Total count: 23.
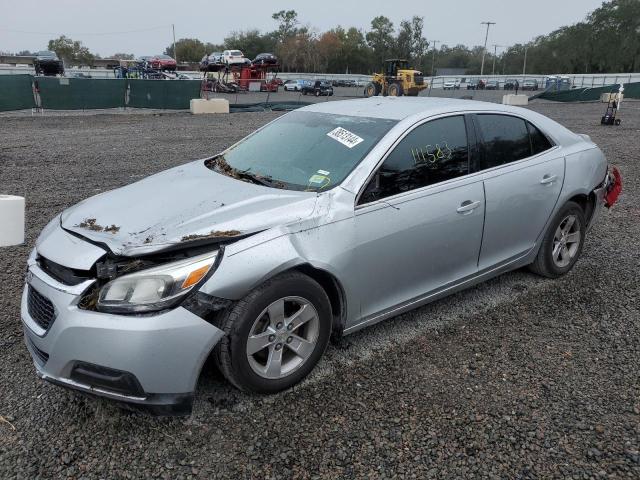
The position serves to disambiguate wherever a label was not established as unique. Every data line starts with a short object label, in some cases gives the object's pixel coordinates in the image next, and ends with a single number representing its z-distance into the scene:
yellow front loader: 32.22
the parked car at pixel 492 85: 54.69
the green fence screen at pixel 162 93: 21.42
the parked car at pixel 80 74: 45.86
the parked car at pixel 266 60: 44.79
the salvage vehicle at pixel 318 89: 38.47
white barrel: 3.55
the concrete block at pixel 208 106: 21.36
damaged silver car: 2.45
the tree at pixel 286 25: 114.69
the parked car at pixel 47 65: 37.75
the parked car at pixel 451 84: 50.74
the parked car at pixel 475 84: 54.24
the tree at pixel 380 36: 114.12
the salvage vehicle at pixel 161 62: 51.88
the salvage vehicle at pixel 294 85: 40.09
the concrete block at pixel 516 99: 28.67
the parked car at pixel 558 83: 44.28
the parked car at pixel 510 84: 52.40
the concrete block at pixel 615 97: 17.12
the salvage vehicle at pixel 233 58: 43.50
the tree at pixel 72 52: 98.50
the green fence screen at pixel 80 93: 19.44
